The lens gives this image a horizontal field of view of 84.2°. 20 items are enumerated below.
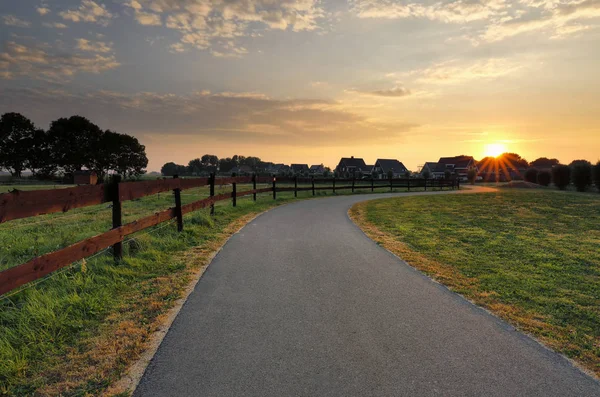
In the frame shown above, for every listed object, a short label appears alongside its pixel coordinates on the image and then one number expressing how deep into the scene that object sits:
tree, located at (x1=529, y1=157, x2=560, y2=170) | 111.94
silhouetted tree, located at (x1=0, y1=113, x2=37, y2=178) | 67.12
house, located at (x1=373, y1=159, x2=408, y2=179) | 102.81
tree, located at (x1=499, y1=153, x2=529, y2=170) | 102.99
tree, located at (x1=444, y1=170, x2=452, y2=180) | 91.44
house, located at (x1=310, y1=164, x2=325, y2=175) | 132.77
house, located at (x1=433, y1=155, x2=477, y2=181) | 96.88
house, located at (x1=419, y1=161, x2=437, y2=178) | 101.51
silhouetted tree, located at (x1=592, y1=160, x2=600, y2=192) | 36.78
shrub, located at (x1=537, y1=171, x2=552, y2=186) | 51.77
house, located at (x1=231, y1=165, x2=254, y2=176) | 144.25
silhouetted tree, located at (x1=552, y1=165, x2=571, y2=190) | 42.75
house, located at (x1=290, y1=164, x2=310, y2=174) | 127.94
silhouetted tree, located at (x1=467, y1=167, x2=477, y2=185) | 78.64
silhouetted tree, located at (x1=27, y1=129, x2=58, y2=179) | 69.00
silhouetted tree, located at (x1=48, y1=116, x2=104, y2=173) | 69.19
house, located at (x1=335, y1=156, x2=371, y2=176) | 110.19
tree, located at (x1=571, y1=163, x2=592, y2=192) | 38.28
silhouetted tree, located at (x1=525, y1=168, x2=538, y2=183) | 56.50
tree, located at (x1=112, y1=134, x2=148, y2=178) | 79.31
